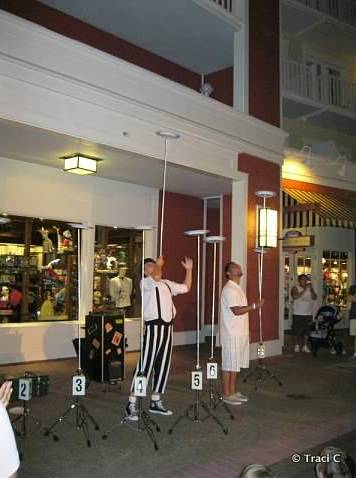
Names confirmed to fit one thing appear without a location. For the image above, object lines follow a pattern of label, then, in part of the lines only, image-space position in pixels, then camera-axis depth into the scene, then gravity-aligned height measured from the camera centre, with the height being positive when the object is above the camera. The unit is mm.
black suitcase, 7293 -1264
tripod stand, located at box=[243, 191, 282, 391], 7664 -1284
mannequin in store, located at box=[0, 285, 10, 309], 9078 -630
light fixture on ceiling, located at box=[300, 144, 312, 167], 12430 +2780
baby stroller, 10648 -1451
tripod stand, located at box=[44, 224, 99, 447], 5143 -1694
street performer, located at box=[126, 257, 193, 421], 5801 -771
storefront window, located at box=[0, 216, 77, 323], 9170 -148
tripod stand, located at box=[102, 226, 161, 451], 5066 -1652
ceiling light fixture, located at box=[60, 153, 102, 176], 8195 +1687
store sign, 10887 +542
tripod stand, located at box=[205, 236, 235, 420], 5684 -1665
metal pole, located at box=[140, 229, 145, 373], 5633 -1071
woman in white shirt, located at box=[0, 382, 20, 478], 1879 -723
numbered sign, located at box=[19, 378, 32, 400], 4797 -1231
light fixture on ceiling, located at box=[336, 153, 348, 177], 13617 +2794
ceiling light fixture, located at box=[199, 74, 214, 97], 10414 +3717
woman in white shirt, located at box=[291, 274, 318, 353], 10836 -1007
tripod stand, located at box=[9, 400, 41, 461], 4941 -1746
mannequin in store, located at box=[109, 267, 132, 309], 10859 -560
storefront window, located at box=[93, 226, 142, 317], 10609 -135
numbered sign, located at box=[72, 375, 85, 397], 5160 -1276
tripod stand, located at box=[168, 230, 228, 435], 5461 -1754
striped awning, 11859 +1346
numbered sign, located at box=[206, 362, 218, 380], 5754 -1241
